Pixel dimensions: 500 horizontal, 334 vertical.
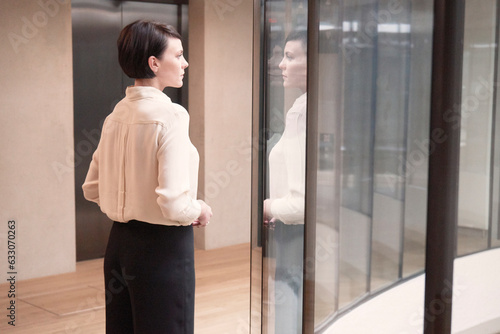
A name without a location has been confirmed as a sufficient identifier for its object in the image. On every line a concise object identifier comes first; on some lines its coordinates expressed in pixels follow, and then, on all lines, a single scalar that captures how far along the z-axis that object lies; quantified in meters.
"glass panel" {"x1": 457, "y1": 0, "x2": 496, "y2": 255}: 1.52
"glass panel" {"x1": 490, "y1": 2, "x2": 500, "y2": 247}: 1.51
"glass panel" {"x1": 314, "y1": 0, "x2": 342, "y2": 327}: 1.94
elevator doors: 5.30
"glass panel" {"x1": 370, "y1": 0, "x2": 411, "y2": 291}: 1.71
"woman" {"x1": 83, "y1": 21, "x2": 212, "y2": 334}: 2.08
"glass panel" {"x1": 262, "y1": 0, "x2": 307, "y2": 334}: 2.12
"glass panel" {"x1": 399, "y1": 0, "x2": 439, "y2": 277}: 1.63
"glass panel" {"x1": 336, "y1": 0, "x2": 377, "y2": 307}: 1.83
